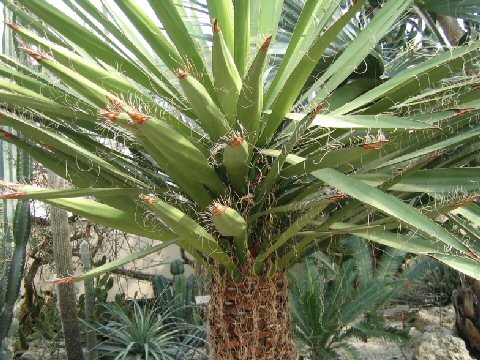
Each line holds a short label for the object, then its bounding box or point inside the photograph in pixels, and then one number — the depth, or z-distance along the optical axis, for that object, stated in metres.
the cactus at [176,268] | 5.01
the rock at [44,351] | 4.26
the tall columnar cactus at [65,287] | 3.41
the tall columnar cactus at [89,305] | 3.63
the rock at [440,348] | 3.50
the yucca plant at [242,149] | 1.25
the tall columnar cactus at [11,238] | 2.89
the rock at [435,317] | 4.88
